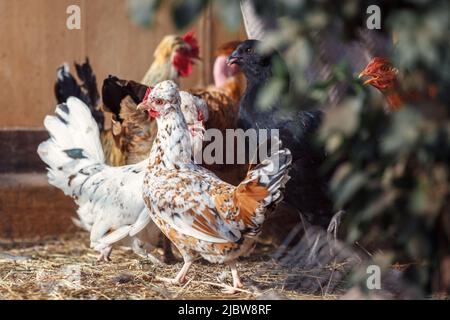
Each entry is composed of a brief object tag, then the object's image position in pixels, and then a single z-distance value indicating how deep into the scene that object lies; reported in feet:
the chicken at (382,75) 14.79
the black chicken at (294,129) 15.58
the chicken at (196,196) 13.07
